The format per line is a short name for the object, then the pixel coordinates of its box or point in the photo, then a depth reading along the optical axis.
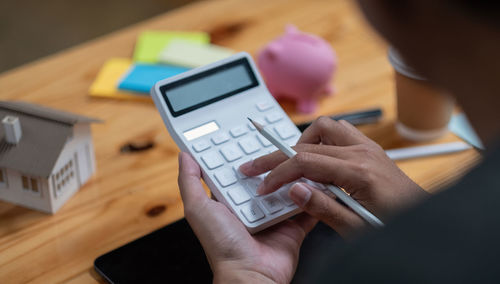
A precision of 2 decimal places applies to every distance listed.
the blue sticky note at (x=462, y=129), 0.95
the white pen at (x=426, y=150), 0.92
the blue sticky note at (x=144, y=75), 1.06
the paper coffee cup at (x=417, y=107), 0.92
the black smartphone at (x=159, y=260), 0.73
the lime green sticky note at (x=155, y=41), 1.15
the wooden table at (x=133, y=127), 0.79
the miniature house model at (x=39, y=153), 0.78
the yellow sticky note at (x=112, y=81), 1.06
